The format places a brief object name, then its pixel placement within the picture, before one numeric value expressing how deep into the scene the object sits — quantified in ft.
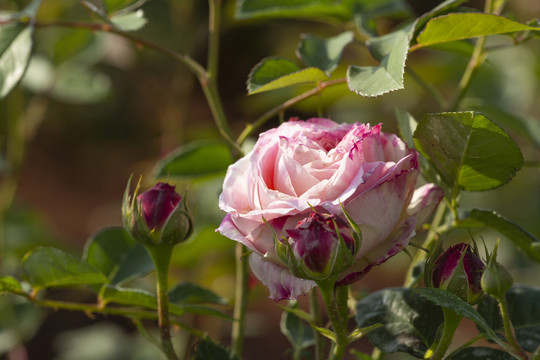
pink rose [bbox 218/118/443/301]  2.75
